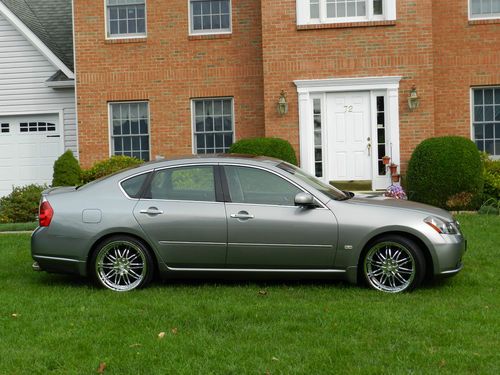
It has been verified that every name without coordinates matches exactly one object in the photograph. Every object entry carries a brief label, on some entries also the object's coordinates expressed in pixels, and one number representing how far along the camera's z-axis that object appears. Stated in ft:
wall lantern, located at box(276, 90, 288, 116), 51.75
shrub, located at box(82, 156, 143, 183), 53.57
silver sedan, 24.68
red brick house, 51.16
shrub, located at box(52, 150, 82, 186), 53.78
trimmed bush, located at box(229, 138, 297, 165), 49.32
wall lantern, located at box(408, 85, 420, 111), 50.55
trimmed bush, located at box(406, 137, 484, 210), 46.55
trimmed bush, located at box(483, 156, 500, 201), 48.29
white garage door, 62.03
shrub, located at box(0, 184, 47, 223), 51.72
